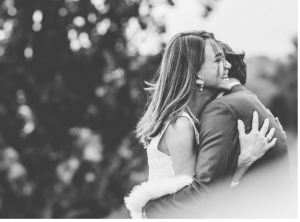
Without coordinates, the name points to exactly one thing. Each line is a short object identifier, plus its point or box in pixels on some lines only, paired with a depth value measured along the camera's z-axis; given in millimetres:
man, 2182
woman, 2383
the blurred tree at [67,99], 6723
